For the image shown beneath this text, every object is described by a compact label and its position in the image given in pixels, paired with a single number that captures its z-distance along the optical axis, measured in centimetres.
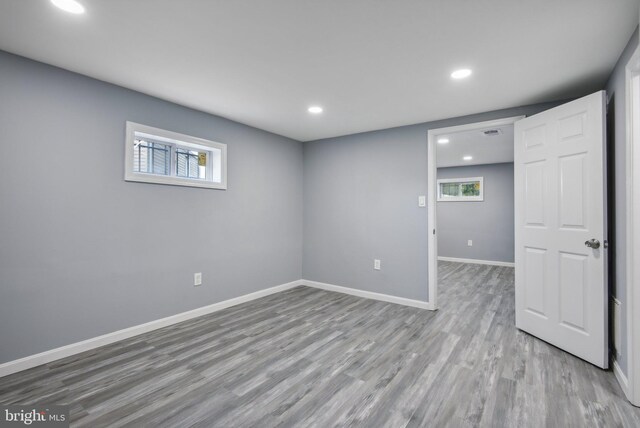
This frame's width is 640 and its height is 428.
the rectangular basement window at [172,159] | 279
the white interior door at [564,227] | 227
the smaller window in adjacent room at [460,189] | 689
